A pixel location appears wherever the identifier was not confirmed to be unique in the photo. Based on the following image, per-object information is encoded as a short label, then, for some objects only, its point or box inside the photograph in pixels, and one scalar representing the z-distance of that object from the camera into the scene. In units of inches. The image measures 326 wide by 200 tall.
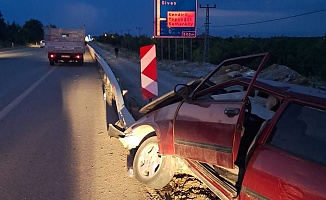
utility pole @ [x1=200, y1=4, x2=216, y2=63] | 1134.0
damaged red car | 99.7
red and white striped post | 279.0
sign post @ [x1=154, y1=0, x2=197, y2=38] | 932.6
